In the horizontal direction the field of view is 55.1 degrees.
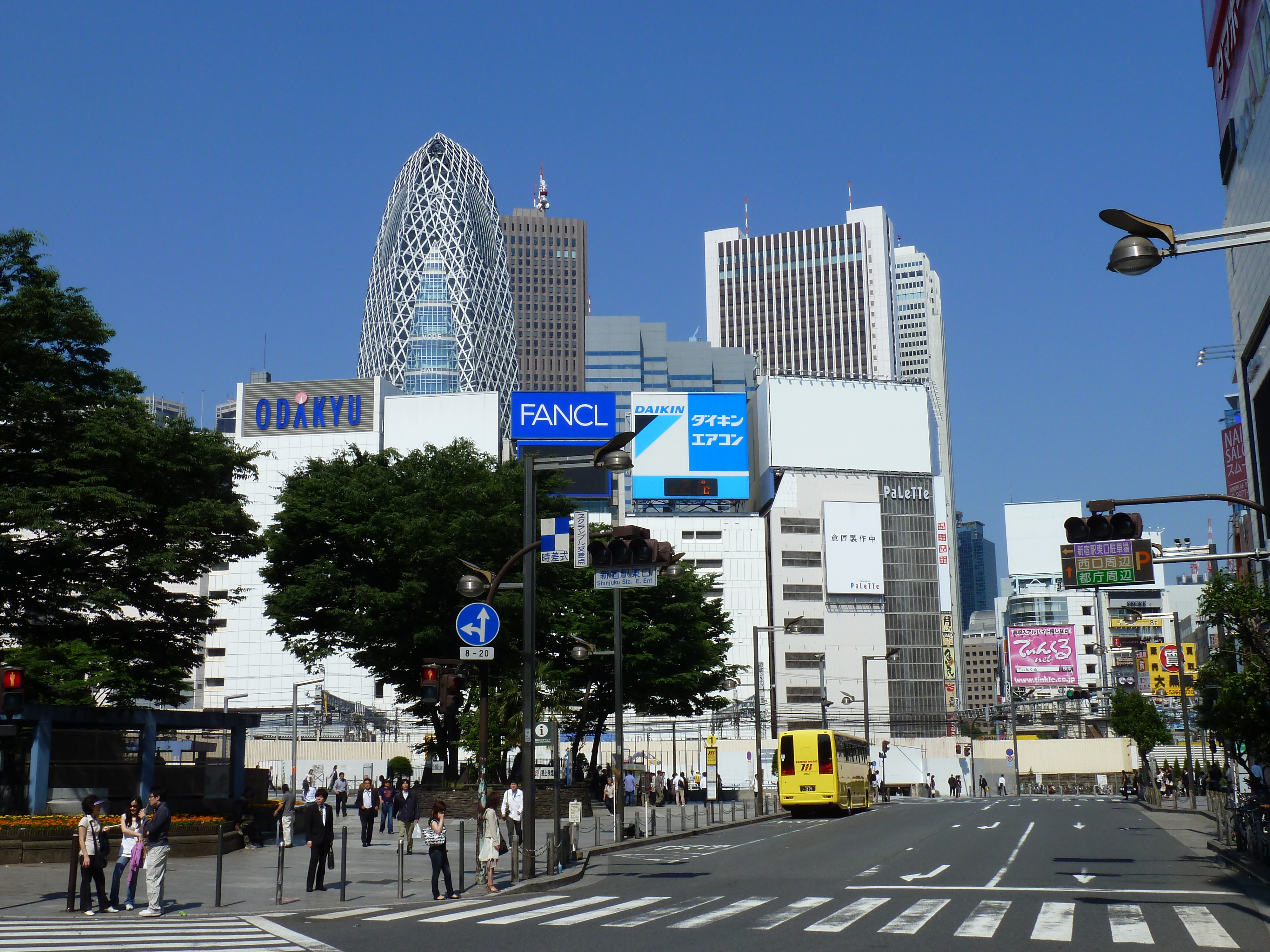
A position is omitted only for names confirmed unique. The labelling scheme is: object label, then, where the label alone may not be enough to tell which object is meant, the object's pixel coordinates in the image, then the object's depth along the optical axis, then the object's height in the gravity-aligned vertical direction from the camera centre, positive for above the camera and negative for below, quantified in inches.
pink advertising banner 3929.6 +198.4
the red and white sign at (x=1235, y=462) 2015.3 +439.2
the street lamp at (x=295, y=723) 2600.9 +5.4
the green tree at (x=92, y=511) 1259.2 +220.3
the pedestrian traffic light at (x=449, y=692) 855.1 +22.1
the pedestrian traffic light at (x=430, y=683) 836.6 +27.9
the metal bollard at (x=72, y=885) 729.6 -93.4
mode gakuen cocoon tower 7716.5 +2429.5
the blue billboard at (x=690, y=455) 4680.1 +1017.3
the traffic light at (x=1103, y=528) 852.6 +131.4
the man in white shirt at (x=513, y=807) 970.1 -66.7
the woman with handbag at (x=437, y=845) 791.1 -77.5
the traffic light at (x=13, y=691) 765.3 +22.8
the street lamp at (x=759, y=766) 1948.8 -74.1
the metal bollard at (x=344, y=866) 759.7 -88.5
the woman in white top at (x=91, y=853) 728.3 -74.1
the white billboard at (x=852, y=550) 4995.1 +687.9
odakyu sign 5049.2 +1300.6
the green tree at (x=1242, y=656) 885.8 +45.6
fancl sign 3506.4 +949.1
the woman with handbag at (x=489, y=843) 837.8 -81.5
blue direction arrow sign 861.2 +69.2
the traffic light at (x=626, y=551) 831.7 +115.7
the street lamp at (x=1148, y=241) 440.1 +170.2
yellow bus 1854.1 -76.0
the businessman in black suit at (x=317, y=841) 832.3 -80.3
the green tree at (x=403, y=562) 1772.9 +240.5
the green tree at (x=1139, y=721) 2947.8 -9.5
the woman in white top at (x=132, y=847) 763.4 -76.2
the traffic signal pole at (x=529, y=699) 872.9 +17.0
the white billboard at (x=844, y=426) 5093.5 +1222.0
